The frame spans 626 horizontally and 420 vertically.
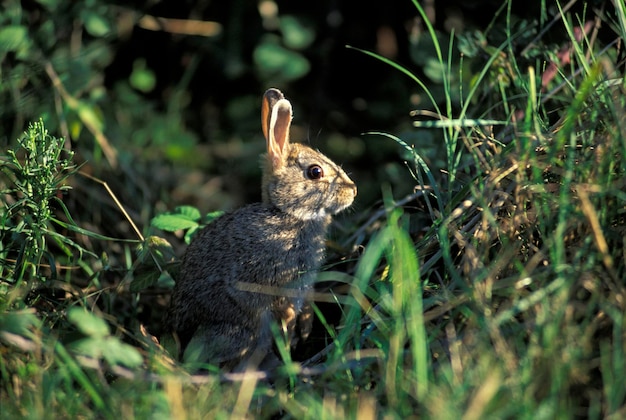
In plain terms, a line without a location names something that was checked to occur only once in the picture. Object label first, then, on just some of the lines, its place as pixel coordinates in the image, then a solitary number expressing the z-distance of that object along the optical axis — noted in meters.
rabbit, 6.73
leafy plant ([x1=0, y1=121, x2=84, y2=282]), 6.08
